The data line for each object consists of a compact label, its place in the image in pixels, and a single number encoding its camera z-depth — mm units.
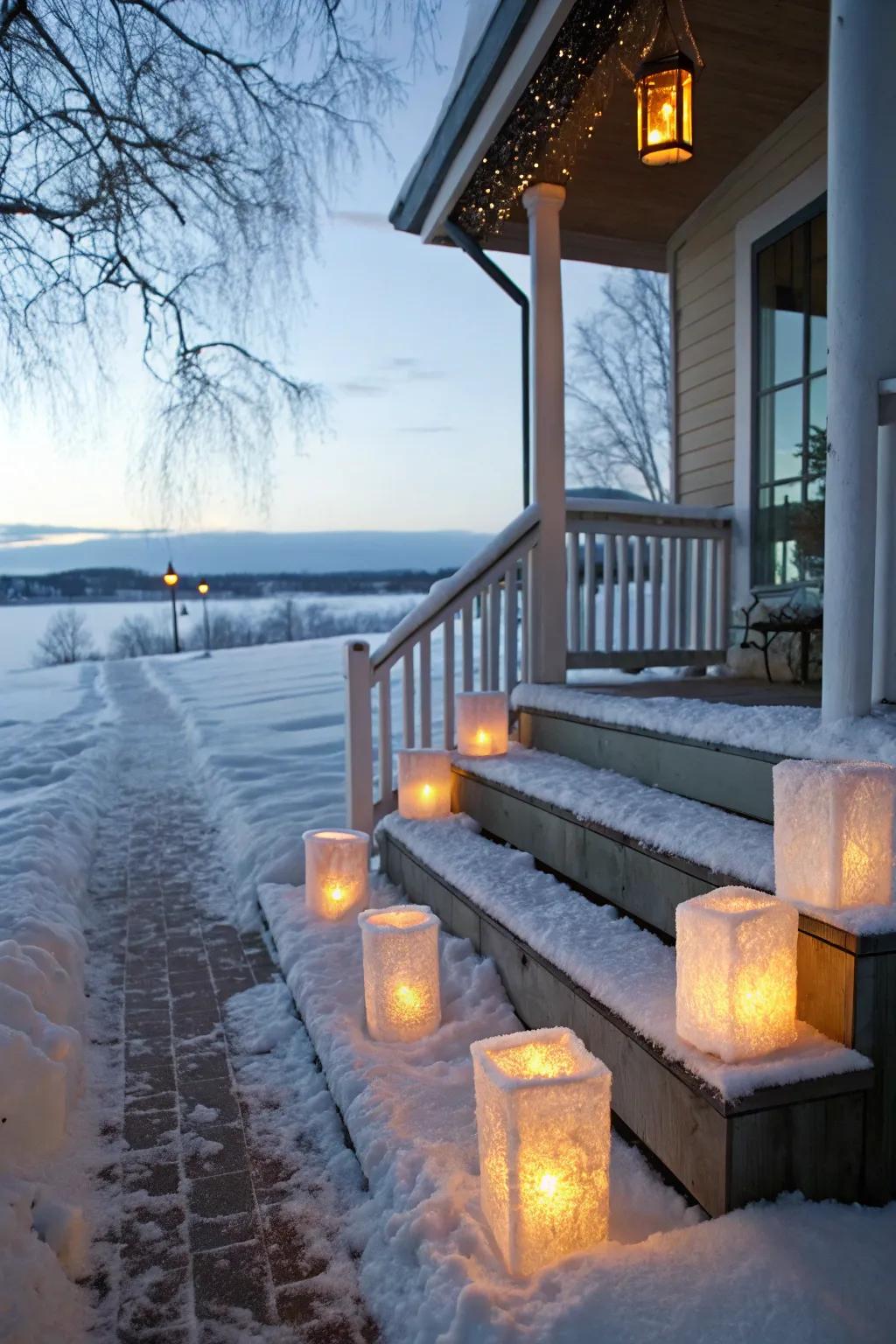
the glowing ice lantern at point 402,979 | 2291
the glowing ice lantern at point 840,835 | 1615
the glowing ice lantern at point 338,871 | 3199
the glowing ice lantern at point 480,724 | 3707
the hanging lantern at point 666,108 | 3107
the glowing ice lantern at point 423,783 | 3615
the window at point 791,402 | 4297
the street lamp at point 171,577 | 22891
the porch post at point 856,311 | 2113
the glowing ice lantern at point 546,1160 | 1422
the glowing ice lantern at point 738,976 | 1522
